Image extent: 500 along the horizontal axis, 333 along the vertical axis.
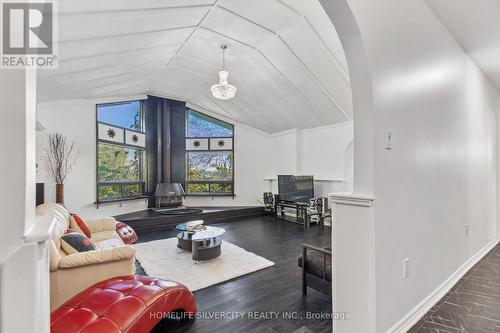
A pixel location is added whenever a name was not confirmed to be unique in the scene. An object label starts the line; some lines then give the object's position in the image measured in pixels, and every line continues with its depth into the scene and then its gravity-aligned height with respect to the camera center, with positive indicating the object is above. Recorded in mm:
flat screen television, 6410 -574
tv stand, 6113 -1275
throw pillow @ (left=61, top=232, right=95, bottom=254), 2516 -814
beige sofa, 2158 -951
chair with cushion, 2387 -1071
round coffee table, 3662 -1201
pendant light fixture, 4332 +1456
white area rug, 3076 -1430
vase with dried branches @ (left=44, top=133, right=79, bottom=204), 4902 +204
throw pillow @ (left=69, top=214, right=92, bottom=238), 3439 -841
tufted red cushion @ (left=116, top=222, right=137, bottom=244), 4117 -1157
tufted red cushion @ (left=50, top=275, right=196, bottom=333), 1574 -1015
